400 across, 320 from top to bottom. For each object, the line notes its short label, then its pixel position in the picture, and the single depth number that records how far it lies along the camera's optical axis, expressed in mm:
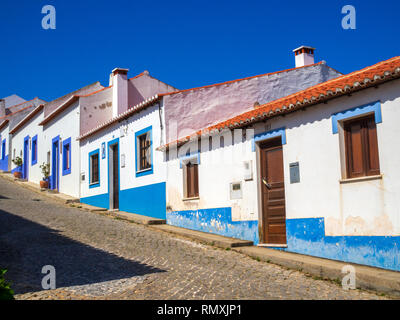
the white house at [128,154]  14508
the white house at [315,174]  7559
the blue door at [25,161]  27603
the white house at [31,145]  25281
